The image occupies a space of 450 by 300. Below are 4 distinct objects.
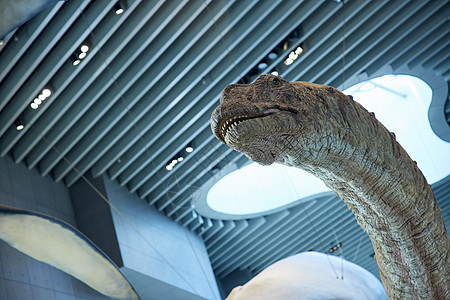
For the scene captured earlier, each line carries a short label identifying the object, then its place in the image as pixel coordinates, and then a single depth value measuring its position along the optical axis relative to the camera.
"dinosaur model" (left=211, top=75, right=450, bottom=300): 2.76
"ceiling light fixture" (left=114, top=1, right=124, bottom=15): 9.10
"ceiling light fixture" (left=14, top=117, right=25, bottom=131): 10.86
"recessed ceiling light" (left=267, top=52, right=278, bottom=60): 10.95
